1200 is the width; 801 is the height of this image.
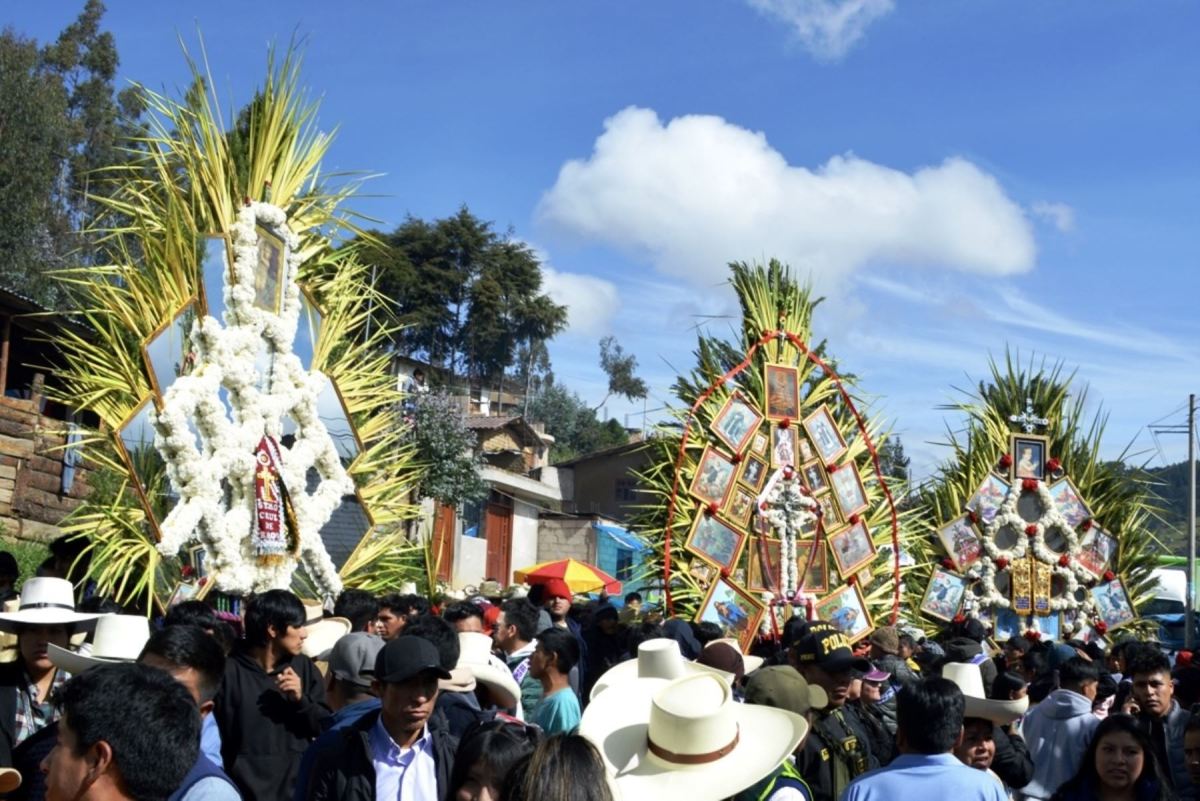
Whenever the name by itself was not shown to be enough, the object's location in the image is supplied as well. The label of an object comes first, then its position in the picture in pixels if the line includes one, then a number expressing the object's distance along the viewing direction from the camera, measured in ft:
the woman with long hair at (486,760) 10.89
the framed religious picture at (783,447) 46.44
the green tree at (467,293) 150.92
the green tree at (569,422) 181.88
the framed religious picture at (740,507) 44.80
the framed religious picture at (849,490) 48.21
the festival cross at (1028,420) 57.11
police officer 16.15
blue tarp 88.43
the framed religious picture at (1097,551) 56.90
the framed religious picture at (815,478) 47.49
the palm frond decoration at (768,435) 44.32
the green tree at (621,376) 222.48
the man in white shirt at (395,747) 12.56
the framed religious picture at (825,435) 47.85
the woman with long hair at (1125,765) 15.12
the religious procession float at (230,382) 28.14
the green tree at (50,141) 98.17
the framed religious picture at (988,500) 55.42
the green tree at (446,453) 81.30
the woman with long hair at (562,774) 8.40
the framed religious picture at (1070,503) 56.70
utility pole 85.20
